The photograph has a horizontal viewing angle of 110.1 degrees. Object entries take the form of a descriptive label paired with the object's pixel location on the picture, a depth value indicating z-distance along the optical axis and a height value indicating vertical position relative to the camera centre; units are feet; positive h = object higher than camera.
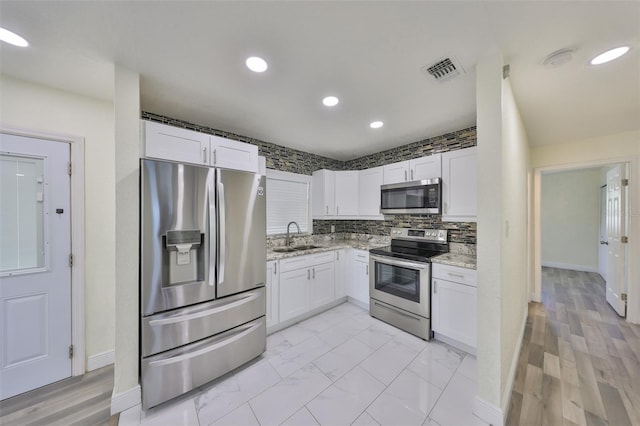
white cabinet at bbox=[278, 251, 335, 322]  8.88 -3.07
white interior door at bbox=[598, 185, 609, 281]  14.38 -1.54
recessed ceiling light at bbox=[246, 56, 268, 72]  4.91 +3.36
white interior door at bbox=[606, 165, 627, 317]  9.82 -1.42
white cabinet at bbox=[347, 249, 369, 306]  10.48 -3.11
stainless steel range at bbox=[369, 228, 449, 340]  8.13 -2.73
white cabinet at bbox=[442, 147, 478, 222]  8.17 +1.02
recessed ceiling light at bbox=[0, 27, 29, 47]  4.18 +3.36
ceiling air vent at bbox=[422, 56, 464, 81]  4.99 +3.35
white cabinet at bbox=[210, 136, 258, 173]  6.51 +1.76
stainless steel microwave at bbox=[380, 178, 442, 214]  8.91 +0.64
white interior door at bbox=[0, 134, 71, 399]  5.59 -1.36
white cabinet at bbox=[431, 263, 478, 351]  7.14 -3.07
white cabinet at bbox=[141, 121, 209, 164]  5.46 +1.78
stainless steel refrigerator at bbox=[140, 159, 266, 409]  5.26 -1.68
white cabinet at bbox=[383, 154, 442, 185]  9.11 +1.86
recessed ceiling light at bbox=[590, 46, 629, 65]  4.61 +3.35
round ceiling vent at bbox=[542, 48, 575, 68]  4.64 +3.33
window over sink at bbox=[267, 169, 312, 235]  10.88 +0.57
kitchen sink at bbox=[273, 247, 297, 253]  10.22 -1.78
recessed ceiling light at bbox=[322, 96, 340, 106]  6.61 +3.37
